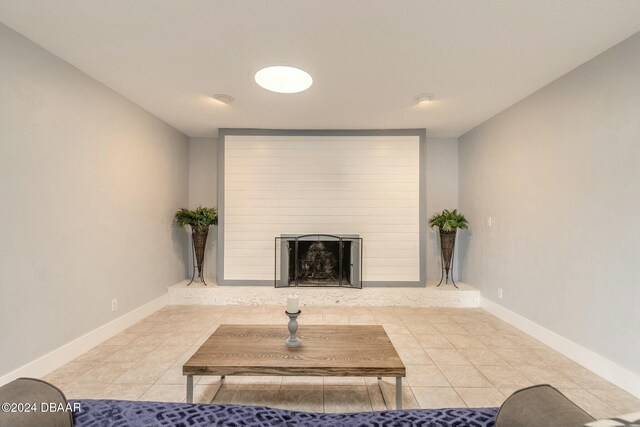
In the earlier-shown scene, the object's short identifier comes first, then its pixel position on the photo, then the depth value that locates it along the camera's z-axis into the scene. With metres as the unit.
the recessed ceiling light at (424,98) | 3.19
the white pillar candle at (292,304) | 1.98
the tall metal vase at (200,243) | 4.39
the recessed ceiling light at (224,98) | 3.23
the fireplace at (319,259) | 4.45
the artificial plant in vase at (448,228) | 4.38
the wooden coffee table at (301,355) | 1.71
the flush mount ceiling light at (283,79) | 2.74
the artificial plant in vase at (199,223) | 4.35
